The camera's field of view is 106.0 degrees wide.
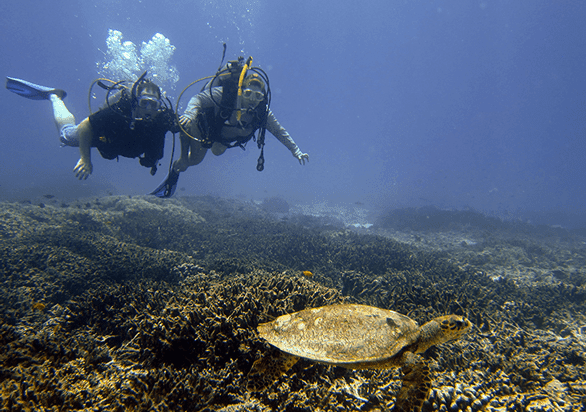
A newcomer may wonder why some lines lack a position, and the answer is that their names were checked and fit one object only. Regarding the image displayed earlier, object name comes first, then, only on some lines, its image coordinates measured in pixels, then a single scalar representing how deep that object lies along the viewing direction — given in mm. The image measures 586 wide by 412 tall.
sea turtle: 1979
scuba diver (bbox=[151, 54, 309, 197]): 5395
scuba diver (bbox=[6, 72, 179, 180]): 5159
